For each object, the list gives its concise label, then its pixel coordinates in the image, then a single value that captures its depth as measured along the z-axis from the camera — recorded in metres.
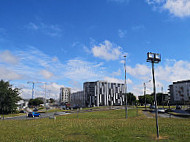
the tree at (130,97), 133.95
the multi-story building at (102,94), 149.38
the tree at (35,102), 160.36
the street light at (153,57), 16.47
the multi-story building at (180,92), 130.25
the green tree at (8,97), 61.56
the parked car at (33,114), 46.47
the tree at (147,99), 119.12
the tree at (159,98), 131.12
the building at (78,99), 162.43
